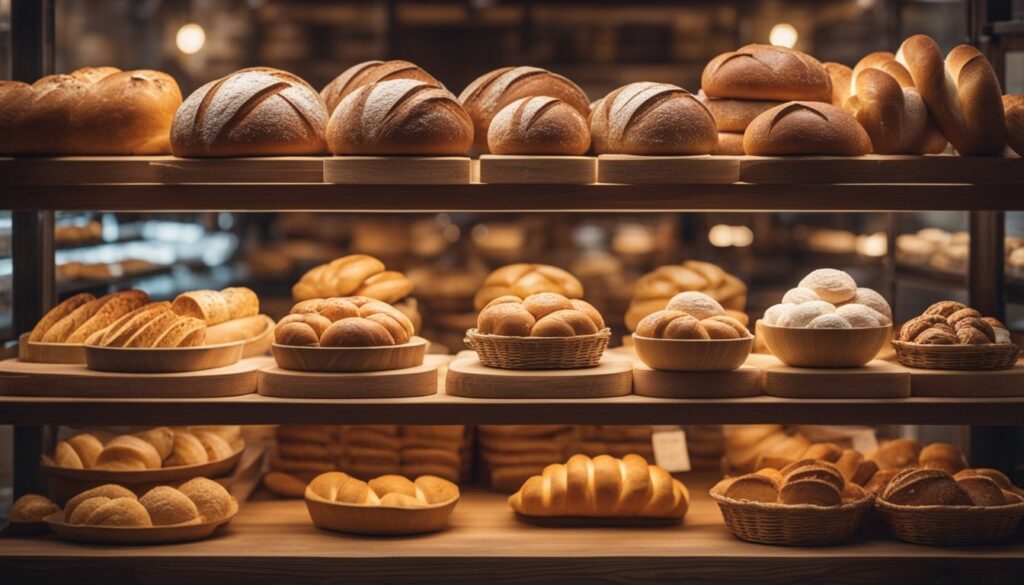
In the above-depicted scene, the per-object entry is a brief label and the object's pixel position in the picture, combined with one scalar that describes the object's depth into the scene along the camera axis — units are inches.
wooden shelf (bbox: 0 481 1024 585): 112.1
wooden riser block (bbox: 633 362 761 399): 114.2
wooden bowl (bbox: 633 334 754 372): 112.7
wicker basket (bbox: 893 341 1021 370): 116.0
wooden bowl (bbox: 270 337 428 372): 114.2
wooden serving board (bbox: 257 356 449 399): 113.7
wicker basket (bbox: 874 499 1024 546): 113.4
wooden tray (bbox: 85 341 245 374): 115.0
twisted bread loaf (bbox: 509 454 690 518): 120.3
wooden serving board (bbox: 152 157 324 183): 112.6
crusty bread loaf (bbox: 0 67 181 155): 115.7
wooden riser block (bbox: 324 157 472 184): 111.5
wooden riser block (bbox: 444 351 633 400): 113.9
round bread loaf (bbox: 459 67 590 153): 121.8
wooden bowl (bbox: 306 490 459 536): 117.6
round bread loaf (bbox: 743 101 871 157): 112.6
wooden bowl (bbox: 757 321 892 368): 113.9
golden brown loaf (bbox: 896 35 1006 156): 114.7
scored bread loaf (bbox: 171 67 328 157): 112.0
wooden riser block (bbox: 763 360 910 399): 114.0
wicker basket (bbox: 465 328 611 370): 114.6
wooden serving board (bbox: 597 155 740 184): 112.0
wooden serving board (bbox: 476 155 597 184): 111.7
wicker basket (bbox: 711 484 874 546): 113.5
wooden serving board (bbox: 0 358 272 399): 114.3
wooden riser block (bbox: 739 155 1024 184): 112.7
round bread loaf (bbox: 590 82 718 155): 112.7
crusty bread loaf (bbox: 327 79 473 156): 111.2
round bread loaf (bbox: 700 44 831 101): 118.1
